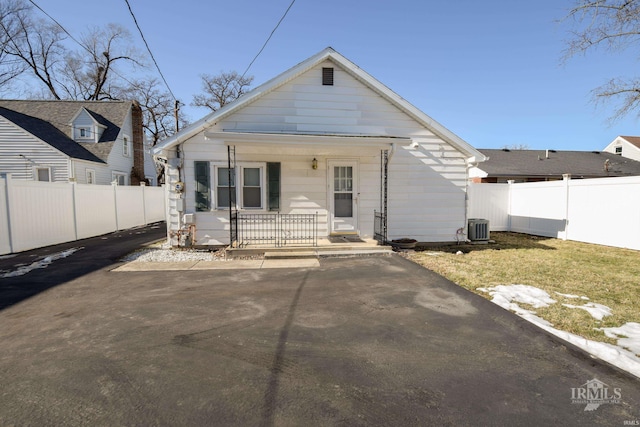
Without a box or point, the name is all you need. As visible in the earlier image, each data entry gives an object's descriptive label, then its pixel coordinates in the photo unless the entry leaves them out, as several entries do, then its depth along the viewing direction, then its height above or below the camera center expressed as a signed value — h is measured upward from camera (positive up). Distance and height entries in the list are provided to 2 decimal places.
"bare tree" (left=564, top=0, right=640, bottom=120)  9.90 +6.19
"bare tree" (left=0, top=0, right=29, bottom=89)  23.36 +13.26
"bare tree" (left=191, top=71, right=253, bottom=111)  33.06 +11.90
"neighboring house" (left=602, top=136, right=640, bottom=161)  31.47 +5.45
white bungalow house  9.01 +0.88
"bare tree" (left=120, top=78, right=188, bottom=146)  31.95 +9.31
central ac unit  10.51 -1.17
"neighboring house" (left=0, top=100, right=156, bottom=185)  16.44 +3.46
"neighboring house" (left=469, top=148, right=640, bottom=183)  24.69 +2.70
